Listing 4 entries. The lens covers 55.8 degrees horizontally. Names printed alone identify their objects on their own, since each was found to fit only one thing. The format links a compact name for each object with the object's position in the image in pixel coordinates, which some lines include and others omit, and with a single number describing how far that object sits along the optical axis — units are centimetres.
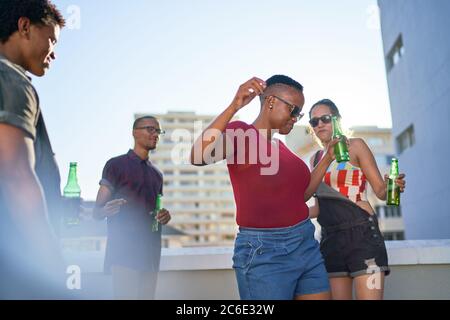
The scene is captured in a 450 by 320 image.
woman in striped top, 258
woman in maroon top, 206
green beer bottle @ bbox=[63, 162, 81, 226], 227
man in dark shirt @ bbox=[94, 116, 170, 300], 283
